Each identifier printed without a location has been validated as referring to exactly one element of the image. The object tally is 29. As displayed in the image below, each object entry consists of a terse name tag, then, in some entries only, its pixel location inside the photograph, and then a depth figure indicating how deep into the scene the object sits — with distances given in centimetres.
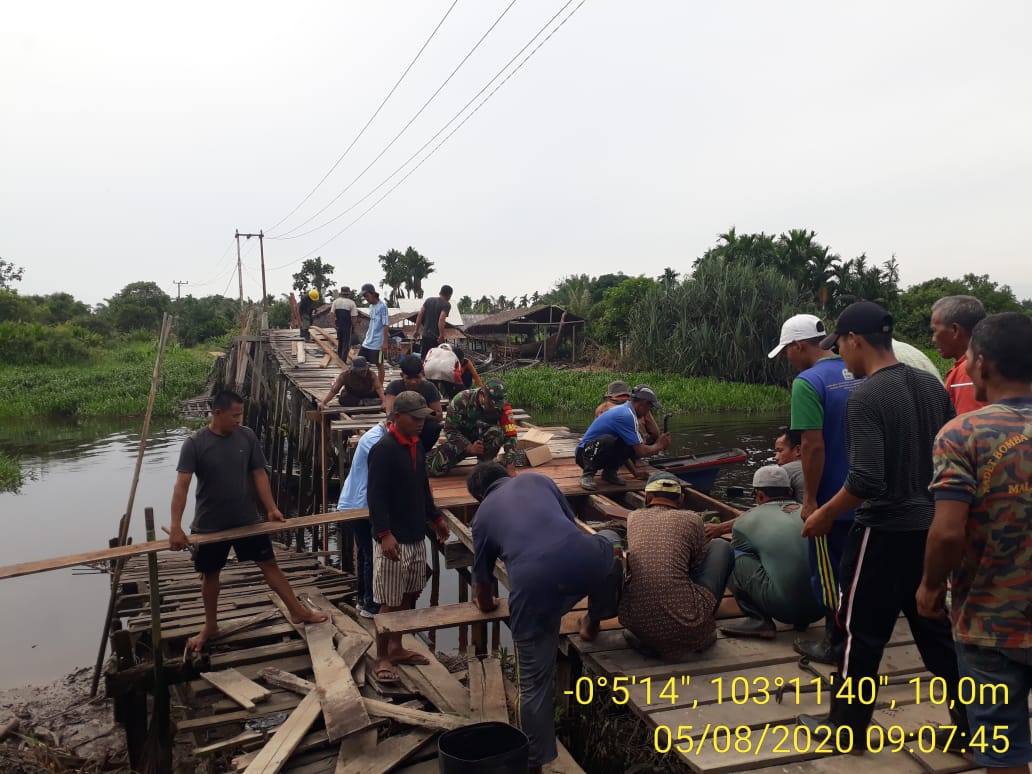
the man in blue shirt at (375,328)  1106
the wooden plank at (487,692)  384
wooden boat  880
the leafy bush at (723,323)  2666
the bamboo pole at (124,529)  643
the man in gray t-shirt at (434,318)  1077
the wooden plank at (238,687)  422
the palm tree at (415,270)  5719
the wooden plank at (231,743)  383
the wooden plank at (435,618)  384
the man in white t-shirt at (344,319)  1452
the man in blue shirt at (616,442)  685
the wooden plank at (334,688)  354
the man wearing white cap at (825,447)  343
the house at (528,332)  3434
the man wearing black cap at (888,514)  278
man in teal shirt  395
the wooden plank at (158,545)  401
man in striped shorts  436
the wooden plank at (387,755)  338
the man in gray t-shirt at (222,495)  454
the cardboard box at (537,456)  838
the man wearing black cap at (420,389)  654
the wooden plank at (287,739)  340
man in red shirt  357
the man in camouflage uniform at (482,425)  719
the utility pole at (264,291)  2420
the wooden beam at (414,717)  361
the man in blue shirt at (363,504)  542
